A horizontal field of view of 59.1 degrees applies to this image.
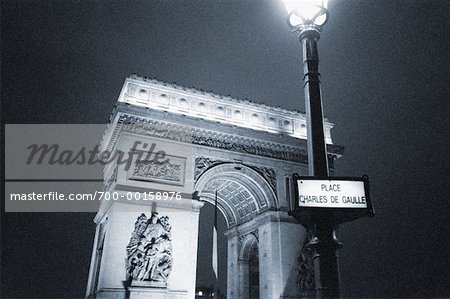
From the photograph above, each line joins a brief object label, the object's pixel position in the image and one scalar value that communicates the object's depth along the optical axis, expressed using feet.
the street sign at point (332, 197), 14.62
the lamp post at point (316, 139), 14.10
